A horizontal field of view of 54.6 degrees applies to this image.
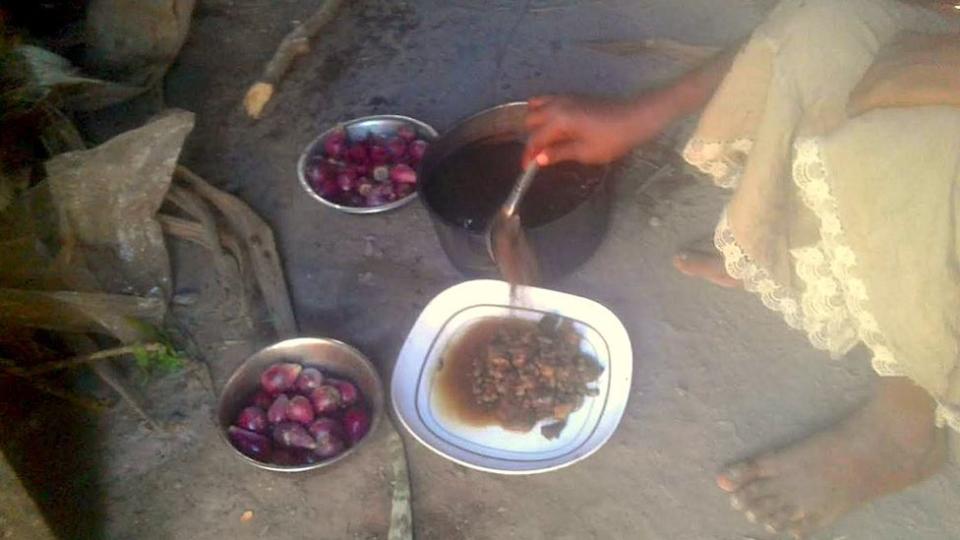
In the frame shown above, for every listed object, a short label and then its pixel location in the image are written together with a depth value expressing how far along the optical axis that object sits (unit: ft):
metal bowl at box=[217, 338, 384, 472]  5.93
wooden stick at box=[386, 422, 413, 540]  5.52
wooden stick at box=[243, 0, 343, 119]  8.46
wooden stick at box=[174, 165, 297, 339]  6.76
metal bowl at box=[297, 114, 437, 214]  7.73
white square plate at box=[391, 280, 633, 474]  5.57
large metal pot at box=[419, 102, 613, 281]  6.16
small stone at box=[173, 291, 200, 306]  7.03
